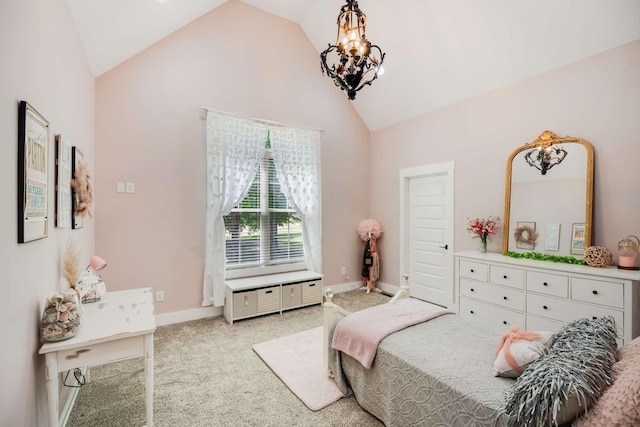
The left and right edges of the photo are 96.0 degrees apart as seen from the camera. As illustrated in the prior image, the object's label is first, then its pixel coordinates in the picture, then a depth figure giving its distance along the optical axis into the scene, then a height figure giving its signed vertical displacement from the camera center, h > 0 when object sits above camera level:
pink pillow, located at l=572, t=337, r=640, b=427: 0.87 -0.60
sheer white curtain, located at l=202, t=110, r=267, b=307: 3.64 +0.40
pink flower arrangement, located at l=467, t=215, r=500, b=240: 3.44 -0.17
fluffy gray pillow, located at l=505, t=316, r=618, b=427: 0.98 -0.60
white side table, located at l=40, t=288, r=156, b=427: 1.38 -0.69
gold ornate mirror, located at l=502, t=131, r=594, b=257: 2.81 +0.17
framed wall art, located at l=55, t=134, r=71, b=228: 1.75 +0.18
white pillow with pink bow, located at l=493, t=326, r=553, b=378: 1.34 -0.66
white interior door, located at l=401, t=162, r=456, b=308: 4.05 -0.30
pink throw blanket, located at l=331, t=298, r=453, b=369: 1.90 -0.79
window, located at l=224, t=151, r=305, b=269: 3.97 -0.23
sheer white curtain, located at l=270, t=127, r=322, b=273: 4.20 +0.54
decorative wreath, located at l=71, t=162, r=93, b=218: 2.13 +0.16
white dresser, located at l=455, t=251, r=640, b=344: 2.28 -0.74
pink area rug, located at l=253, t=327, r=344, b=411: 2.14 -1.36
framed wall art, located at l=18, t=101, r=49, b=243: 1.22 +0.17
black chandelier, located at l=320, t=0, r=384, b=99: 1.86 +1.04
